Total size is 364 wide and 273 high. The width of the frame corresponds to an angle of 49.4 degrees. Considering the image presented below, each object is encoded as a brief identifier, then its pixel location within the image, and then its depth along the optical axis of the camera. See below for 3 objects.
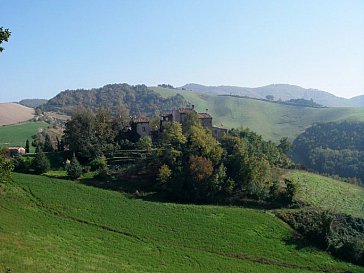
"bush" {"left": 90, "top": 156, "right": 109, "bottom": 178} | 69.34
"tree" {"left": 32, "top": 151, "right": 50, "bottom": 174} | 67.00
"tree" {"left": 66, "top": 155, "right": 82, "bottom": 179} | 66.25
